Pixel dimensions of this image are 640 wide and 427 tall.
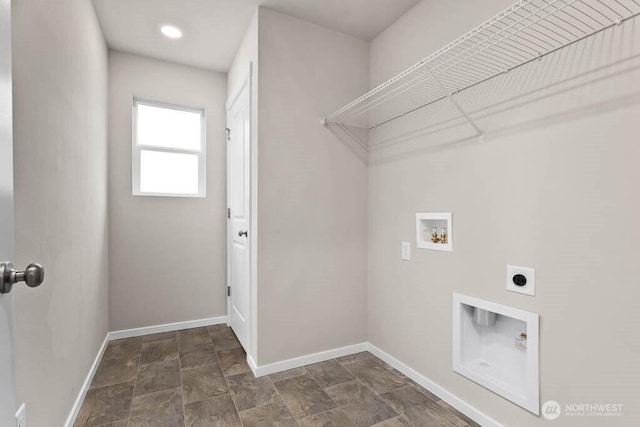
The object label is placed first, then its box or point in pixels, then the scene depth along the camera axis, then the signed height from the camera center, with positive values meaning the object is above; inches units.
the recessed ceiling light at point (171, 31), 95.0 +55.6
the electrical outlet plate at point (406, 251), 84.5 -10.6
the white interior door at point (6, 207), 27.4 +0.4
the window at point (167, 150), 115.1 +23.1
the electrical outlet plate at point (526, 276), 56.7 -12.3
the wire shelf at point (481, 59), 49.5 +31.0
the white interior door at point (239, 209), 93.1 +0.8
